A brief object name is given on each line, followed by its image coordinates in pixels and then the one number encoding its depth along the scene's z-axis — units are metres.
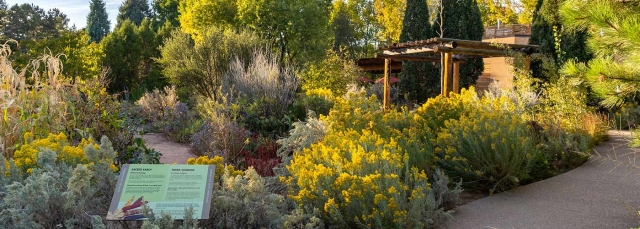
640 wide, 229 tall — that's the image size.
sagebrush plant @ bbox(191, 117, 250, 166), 7.05
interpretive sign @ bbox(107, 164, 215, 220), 3.12
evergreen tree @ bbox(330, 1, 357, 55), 35.02
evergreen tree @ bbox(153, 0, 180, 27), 39.69
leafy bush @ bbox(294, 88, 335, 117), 9.92
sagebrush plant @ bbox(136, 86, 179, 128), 13.01
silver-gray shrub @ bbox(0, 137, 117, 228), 3.08
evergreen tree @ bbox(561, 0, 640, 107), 3.63
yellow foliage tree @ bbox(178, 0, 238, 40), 24.02
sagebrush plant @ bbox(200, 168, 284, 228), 3.48
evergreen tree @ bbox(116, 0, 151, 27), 53.60
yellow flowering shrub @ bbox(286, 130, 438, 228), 3.76
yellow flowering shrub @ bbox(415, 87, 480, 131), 6.39
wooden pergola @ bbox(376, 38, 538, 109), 10.76
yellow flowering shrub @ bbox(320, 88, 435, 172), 5.19
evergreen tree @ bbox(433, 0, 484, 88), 18.00
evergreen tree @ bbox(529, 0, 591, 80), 11.37
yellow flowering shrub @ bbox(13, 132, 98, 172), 4.02
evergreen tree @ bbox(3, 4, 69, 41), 38.56
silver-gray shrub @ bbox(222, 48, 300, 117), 10.01
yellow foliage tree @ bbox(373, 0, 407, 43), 25.81
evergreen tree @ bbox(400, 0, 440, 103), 17.61
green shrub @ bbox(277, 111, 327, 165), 6.32
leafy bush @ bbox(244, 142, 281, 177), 6.26
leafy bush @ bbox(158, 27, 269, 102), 14.59
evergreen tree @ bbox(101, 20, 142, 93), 25.39
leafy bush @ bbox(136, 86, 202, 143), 9.98
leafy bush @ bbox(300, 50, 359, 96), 15.73
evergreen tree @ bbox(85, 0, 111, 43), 54.19
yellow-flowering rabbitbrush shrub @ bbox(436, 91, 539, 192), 5.28
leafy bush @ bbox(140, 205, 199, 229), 3.02
